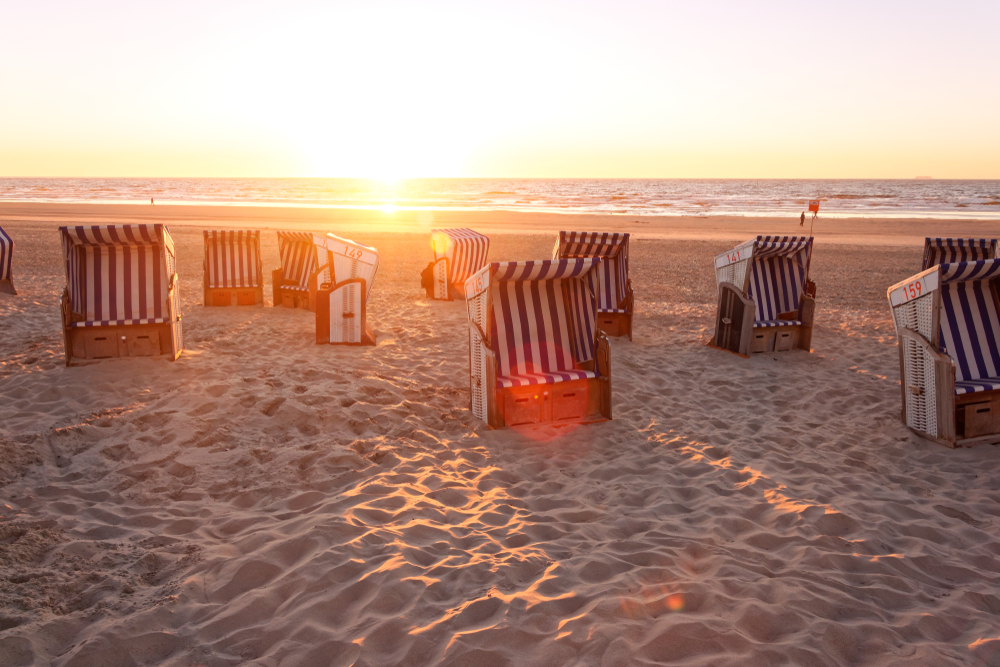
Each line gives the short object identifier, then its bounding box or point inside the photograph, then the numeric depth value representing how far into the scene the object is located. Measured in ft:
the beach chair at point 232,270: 33.65
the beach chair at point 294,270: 33.37
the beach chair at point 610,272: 28.60
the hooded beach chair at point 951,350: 16.85
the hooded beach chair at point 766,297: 26.02
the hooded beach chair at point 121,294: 22.09
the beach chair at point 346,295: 26.23
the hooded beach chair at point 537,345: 18.03
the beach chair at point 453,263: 37.17
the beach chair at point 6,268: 34.19
